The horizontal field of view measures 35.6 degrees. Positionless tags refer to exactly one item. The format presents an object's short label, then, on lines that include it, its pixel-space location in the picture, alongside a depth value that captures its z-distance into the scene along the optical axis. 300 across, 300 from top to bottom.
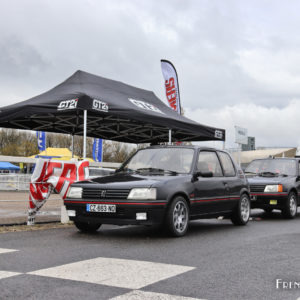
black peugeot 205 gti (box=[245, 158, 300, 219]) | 12.30
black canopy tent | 11.29
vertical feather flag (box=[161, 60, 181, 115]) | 22.80
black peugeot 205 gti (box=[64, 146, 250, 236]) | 7.53
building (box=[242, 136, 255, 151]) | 117.19
